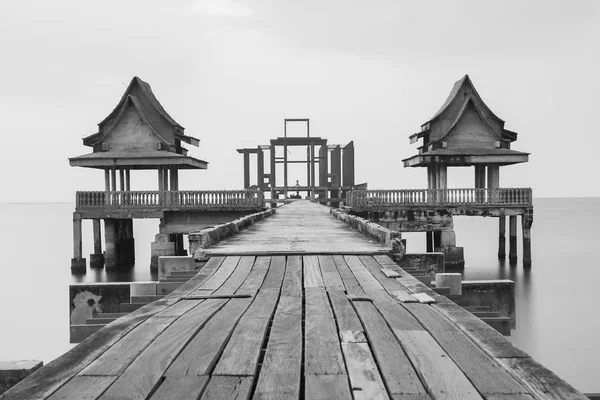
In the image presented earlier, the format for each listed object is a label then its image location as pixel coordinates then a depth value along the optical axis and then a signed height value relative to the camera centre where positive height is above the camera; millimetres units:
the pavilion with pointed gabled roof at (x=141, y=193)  26359 +142
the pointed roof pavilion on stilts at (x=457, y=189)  26594 +140
